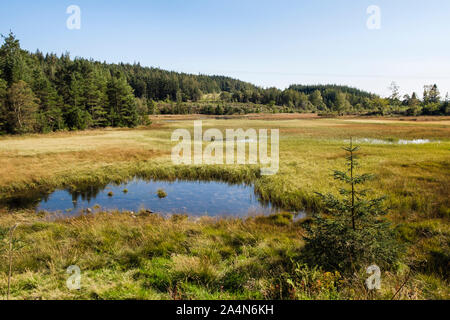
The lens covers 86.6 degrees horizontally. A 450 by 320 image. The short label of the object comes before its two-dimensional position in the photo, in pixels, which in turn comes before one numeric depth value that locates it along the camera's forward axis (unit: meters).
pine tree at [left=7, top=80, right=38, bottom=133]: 48.25
